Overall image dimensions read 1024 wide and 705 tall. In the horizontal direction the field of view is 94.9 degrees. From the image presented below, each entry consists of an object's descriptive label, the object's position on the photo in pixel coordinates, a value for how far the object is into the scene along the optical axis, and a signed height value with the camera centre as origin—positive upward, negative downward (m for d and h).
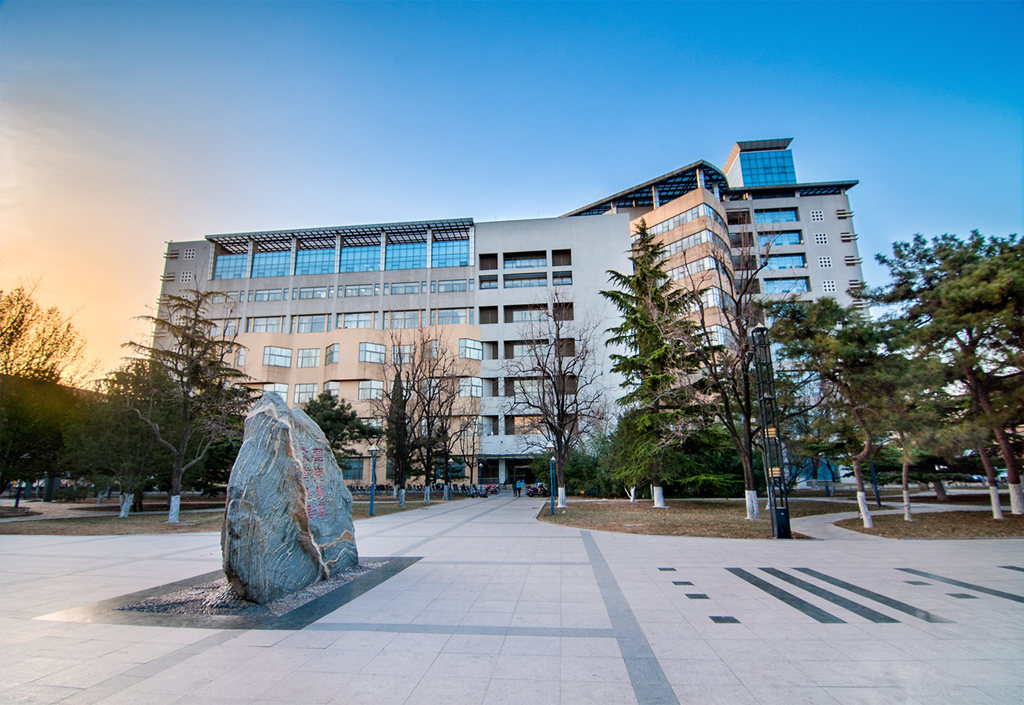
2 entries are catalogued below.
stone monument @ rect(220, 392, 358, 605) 6.42 -0.72
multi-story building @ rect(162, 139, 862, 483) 48.59 +19.76
